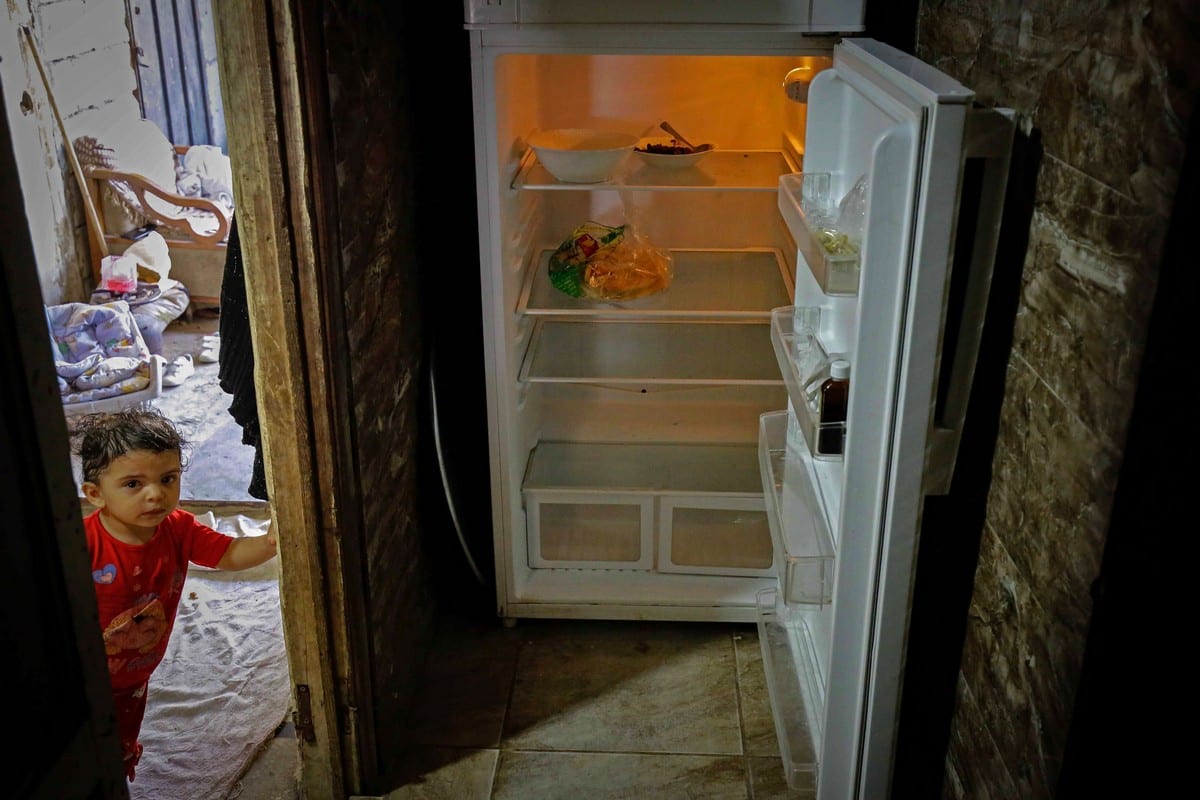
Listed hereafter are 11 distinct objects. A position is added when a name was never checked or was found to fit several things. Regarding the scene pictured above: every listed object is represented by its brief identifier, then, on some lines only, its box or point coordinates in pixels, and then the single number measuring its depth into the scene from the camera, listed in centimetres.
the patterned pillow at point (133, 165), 496
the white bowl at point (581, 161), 251
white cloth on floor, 235
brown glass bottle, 178
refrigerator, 155
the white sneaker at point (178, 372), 438
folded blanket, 399
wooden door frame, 174
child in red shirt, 199
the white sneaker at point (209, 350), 461
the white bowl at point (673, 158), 266
